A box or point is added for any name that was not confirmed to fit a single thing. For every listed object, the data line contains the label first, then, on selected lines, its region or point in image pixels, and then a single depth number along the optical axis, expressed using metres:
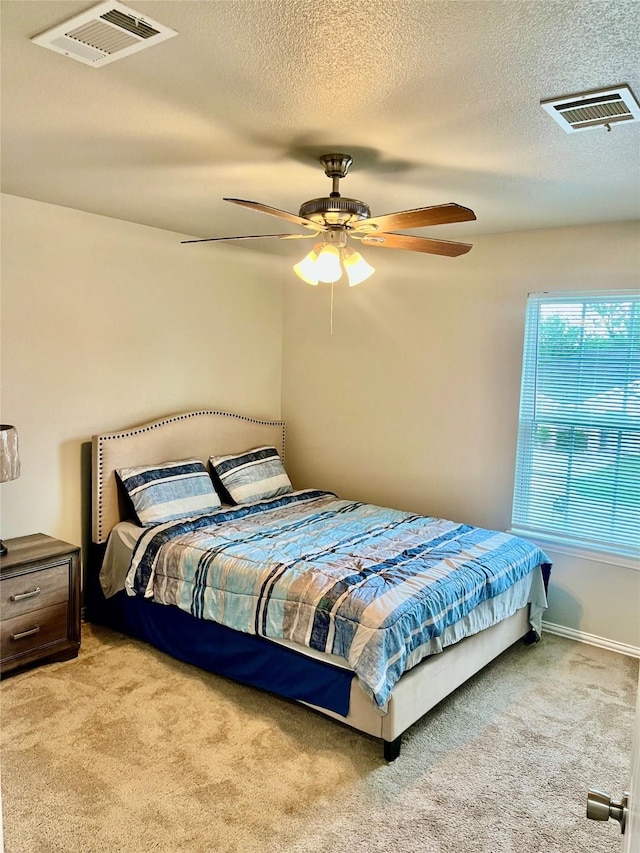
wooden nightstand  3.12
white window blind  3.66
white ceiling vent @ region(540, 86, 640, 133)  1.95
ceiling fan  2.41
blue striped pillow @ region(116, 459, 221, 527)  3.77
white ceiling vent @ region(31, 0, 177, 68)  1.60
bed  2.66
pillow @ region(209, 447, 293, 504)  4.35
